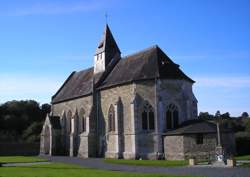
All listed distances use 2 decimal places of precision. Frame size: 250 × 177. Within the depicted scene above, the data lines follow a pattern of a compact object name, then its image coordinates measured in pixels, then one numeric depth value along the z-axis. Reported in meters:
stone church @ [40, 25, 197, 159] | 37.62
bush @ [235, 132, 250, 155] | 38.32
